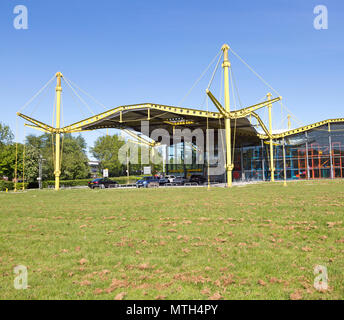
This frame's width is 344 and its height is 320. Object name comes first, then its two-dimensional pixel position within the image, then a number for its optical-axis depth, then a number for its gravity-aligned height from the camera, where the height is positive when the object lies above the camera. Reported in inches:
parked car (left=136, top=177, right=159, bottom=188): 1681.6 -54.7
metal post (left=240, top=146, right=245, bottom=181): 2155.5 +65.2
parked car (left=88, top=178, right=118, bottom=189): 1720.0 -56.4
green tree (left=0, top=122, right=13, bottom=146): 2935.5 +407.1
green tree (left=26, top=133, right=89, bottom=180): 2699.3 +75.3
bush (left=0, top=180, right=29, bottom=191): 1942.5 -67.1
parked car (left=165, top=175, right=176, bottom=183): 1900.8 -33.5
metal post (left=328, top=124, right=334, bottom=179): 1843.0 +188.3
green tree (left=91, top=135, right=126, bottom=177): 2933.1 +214.8
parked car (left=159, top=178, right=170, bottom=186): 1802.9 -48.3
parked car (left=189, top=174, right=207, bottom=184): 1804.3 -39.0
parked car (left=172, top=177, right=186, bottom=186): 1828.2 -50.5
